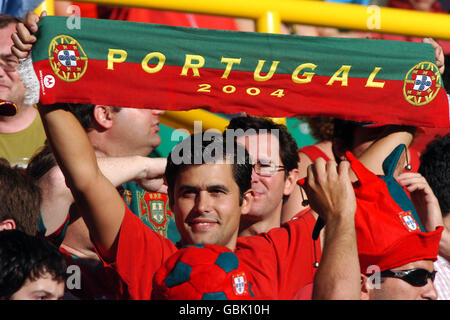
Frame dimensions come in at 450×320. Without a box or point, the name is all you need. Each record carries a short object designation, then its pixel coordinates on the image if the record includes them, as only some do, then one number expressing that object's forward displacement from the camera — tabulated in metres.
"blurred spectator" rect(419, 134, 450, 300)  7.41
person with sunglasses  5.76
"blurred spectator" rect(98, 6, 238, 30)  9.68
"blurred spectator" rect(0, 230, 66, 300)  5.20
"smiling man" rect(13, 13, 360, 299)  5.43
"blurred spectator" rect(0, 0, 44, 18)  7.43
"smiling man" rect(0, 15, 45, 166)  7.57
